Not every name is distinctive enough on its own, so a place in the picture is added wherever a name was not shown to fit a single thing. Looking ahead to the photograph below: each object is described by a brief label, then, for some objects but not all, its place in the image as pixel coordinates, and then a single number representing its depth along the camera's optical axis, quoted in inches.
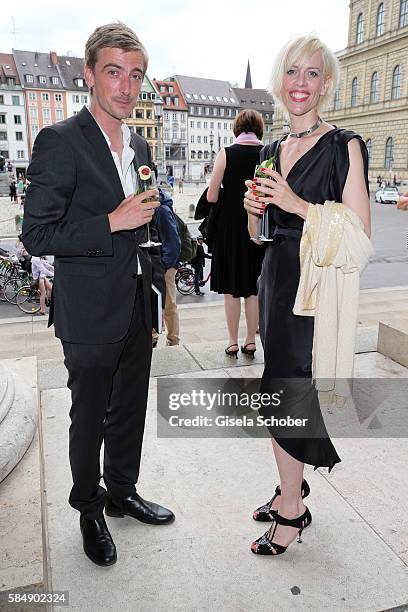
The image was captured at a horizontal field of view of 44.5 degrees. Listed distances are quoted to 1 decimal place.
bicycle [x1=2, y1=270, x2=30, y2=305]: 405.1
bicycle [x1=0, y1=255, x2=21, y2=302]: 408.4
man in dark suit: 70.9
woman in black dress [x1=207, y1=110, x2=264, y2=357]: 154.6
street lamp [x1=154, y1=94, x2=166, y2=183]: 595.2
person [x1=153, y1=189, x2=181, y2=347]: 175.8
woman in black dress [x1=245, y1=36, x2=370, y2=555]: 71.4
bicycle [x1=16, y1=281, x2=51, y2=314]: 384.8
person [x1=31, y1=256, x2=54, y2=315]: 369.7
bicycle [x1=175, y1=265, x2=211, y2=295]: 418.2
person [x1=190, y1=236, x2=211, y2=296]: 403.5
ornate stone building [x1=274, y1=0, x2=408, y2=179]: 1808.6
